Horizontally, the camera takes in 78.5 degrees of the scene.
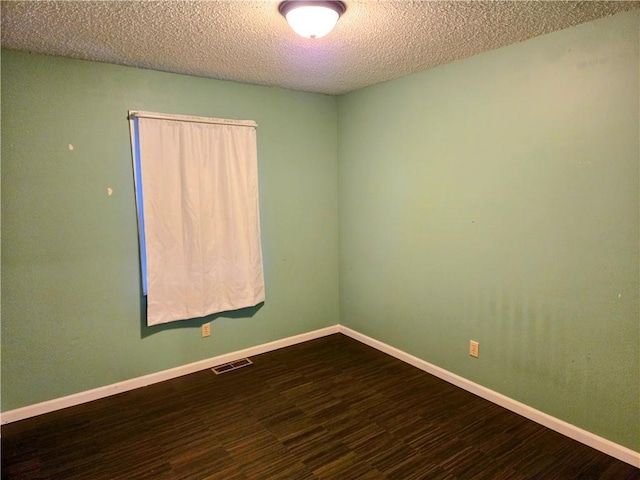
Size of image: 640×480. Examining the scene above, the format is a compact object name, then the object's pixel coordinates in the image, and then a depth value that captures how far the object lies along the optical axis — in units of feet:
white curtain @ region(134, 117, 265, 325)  9.60
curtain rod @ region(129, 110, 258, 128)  9.25
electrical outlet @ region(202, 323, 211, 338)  10.77
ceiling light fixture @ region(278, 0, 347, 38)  6.08
